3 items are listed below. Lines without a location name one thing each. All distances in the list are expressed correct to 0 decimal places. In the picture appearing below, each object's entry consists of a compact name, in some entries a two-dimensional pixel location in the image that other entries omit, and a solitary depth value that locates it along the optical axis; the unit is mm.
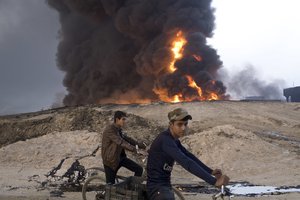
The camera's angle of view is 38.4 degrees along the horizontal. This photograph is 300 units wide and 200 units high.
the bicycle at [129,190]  5445
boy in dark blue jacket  4496
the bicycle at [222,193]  4232
